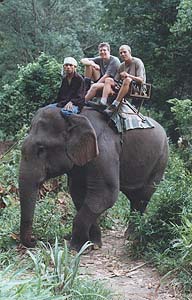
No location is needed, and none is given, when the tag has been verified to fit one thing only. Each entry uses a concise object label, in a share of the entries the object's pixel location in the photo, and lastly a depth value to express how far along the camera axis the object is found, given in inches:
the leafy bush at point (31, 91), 469.4
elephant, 234.1
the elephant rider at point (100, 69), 257.0
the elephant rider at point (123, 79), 250.8
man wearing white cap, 238.2
